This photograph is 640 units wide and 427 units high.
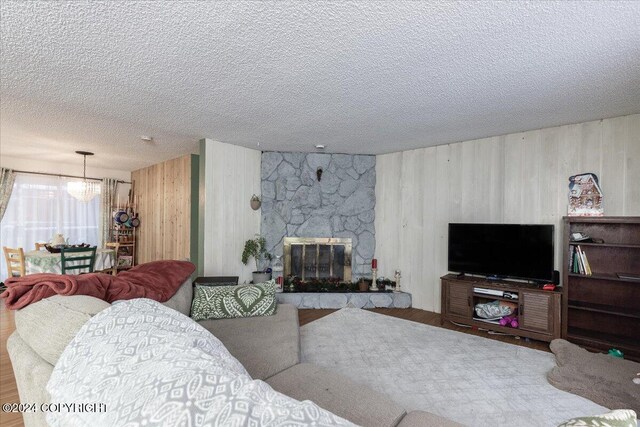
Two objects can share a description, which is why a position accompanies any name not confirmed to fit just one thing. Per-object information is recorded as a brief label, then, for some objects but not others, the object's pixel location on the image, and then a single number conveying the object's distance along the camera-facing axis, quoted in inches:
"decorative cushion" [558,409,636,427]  26.2
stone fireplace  178.9
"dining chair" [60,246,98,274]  146.7
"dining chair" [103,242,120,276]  195.9
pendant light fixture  185.5
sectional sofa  43.4
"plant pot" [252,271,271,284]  162.4
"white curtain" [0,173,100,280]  199.9
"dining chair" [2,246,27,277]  156.6
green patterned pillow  93.0
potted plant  163.3
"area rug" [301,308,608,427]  74.7
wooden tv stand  116.3
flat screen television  122.0
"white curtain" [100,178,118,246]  241.9
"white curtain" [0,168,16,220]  193.5
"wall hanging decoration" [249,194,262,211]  170.4
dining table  153.9
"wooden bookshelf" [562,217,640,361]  109.5
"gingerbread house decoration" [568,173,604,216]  117.4
